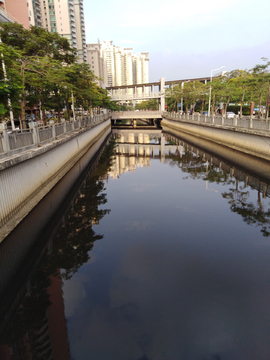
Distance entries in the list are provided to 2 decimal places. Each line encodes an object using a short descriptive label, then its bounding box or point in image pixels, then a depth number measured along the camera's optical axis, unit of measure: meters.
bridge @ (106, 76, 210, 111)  75.75
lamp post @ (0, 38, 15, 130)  12.02
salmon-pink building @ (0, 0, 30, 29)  59.71
